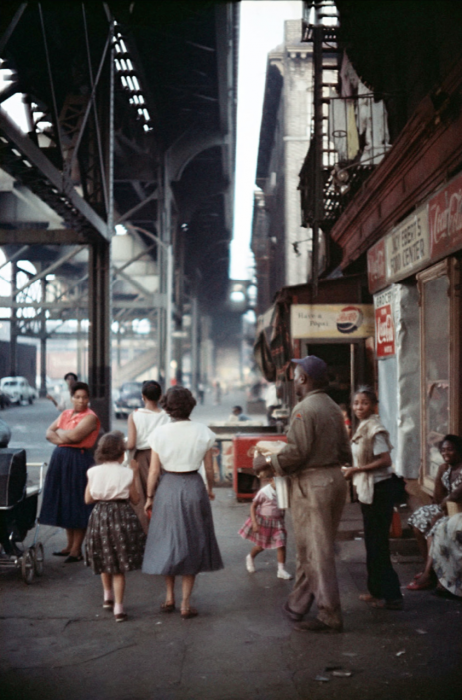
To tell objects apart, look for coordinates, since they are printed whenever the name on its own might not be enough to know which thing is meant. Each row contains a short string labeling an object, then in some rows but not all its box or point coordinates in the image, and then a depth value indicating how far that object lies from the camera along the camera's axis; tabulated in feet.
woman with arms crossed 24.18
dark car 108.37
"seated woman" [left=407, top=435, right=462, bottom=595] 19.63
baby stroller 20.97
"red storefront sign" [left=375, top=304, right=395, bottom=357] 33.99
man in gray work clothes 17.12
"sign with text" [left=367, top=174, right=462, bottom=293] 24.25
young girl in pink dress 22.56
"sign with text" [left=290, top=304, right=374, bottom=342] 38.70
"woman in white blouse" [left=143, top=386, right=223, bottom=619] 17.94
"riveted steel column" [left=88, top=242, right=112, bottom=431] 48.80
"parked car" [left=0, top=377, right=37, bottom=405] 140.97
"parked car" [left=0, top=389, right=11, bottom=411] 123.85
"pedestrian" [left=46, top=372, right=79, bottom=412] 32.69
